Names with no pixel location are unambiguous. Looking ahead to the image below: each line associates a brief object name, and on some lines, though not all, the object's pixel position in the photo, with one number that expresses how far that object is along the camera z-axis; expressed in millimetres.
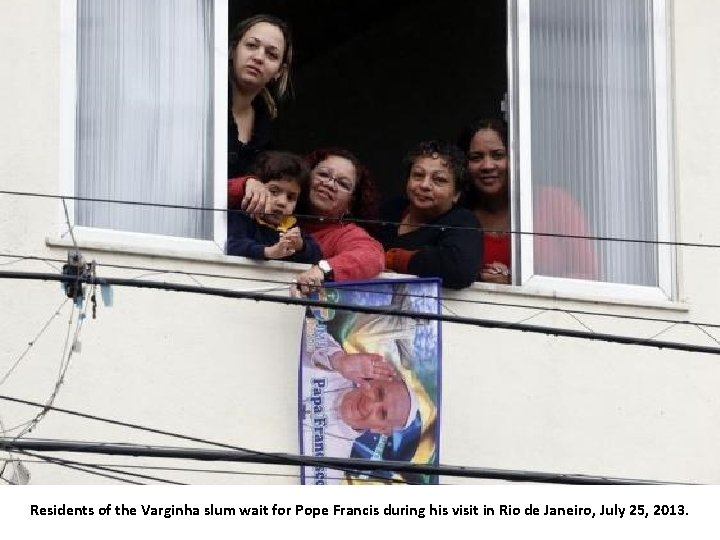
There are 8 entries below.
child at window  15969
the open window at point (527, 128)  15977
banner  15750
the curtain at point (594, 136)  17047
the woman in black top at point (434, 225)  16297
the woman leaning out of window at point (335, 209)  16016
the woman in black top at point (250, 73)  16562
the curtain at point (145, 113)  15906
